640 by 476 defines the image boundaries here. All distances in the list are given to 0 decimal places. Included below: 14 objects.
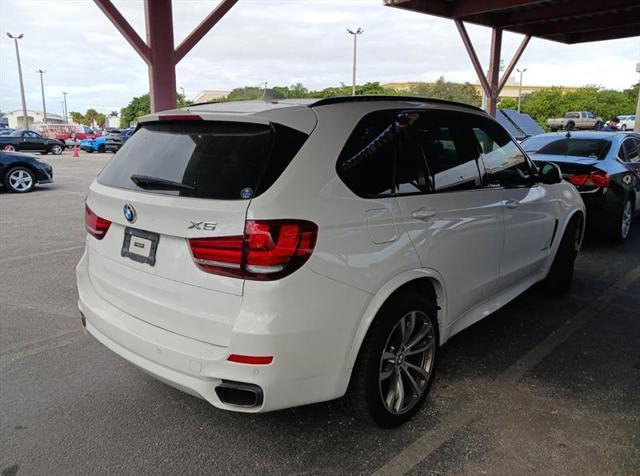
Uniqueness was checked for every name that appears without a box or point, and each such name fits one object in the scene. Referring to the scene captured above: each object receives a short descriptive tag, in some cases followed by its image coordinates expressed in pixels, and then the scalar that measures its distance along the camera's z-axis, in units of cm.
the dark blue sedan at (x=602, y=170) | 671
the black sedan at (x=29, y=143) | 2642
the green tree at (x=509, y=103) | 6044
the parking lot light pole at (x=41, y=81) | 7500
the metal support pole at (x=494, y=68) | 1762
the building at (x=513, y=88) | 11011
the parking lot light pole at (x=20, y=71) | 5012
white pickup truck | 3936
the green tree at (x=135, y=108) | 7912
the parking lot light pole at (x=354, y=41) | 4303
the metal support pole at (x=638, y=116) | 2153
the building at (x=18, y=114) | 11304
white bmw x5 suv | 219
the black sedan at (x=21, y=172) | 1205
